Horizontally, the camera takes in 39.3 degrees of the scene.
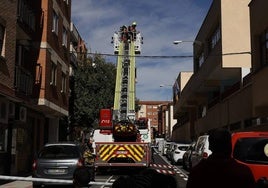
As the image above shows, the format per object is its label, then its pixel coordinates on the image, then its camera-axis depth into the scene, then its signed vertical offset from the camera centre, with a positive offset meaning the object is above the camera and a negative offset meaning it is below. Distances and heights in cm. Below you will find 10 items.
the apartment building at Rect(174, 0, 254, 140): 2047 +432
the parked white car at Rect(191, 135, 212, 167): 1266 -61
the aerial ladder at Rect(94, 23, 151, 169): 1636 -9
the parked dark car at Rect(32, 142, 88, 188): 1165 -104
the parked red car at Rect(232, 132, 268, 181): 589 -28
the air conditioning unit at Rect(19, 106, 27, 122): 1655 +74
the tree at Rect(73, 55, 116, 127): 3500 +387
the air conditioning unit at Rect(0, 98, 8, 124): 1431 +75
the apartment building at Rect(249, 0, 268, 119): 1581 +333
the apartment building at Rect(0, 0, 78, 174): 1392 +241
